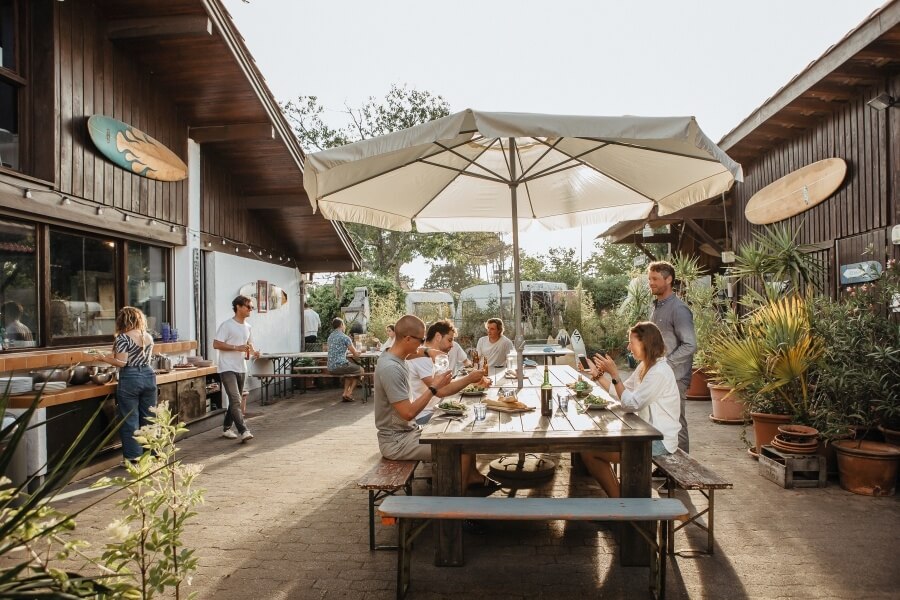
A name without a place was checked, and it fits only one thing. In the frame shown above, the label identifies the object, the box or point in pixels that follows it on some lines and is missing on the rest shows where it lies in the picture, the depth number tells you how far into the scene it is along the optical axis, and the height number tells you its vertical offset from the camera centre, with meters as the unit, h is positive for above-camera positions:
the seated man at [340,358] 9.53 -0.97
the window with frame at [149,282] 7.16 +0.28
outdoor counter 4.54 -0.78
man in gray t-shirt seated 3.50 -0.61
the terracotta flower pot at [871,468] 4.29 -1.32
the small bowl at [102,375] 5.31 -0.68
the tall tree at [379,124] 23.23 +7.41
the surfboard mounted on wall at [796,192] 6.97 +1.42
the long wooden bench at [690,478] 3.14 -1.04
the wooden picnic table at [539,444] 3.05 -0.80
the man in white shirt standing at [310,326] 13.49 -0.59
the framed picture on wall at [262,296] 10.47 +0.11
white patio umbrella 3.24 +0.99
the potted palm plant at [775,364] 5.05 -0.63
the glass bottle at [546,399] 3.59 -0.64
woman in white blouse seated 3.64 -0.64
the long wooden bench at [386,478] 3.16 -1.04
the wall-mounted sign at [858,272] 6.15 +0.26
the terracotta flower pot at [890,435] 4.52 -1.13
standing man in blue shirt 4.50 -0.23
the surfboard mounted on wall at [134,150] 6.21 +1.83
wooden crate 4.55 -1.41
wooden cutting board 3.73 -0.71
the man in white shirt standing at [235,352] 6.49 -0.59
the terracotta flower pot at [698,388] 8.84 -1.44
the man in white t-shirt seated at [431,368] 3.50 -0.52
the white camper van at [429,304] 17.63 -0.14
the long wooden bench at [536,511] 2.64 -1.01
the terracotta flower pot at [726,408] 7.07 -1.39
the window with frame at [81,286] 5.85 +0.20
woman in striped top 5.20 -0.57
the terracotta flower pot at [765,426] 5.24 -1.22
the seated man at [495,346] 6.77 -0.57
